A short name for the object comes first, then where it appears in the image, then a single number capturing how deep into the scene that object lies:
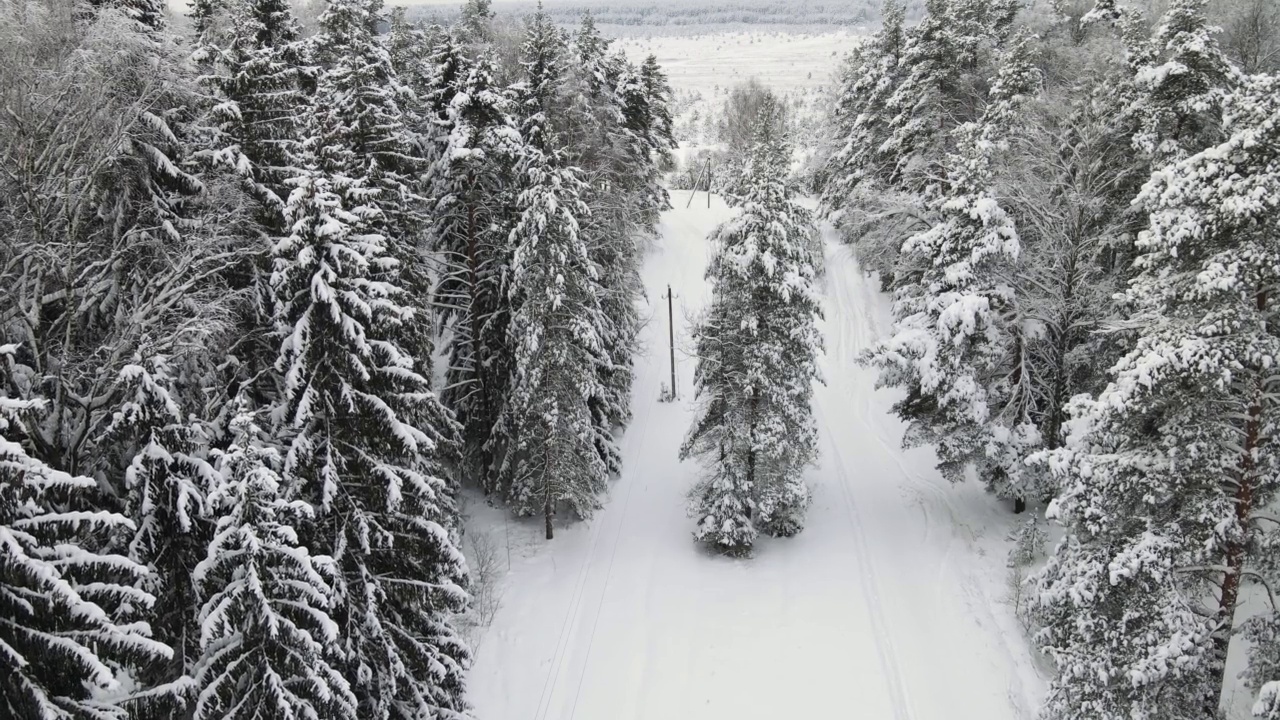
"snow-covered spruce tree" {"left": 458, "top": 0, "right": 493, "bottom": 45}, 44.91
